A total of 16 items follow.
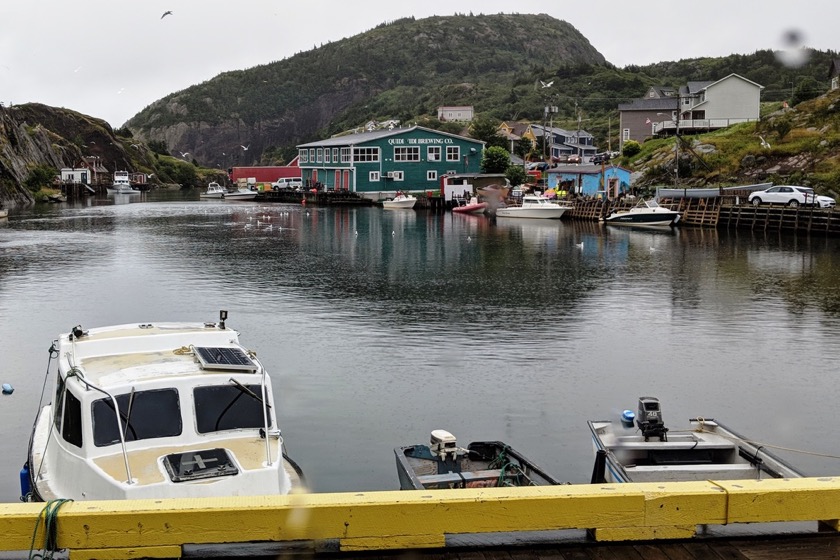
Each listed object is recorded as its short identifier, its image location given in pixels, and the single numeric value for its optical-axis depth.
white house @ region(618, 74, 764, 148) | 102.88
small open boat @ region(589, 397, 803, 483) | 14.57
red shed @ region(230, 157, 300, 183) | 152.12
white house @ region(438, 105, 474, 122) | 193.00
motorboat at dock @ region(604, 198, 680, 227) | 72.06
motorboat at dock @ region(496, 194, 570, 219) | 82.69
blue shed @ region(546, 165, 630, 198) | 87.88
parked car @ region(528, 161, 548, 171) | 118.55
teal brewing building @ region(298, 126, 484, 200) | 108.56
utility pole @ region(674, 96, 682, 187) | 79.15
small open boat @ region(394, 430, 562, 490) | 14.25
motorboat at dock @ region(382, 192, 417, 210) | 100.31
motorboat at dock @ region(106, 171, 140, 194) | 168.75
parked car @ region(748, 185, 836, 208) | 65.94
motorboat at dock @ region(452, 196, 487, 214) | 94.46
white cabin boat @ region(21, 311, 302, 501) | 11.75
